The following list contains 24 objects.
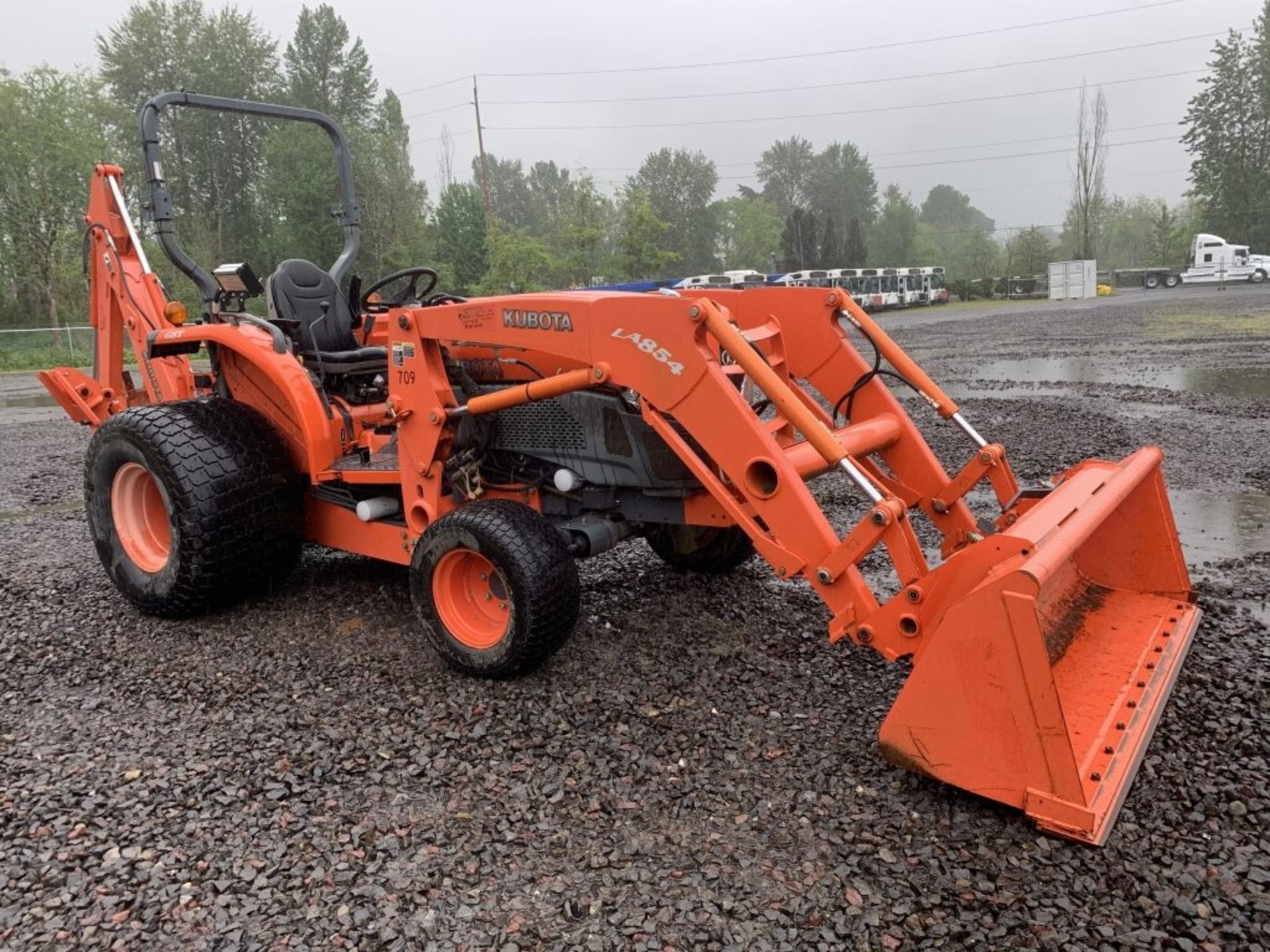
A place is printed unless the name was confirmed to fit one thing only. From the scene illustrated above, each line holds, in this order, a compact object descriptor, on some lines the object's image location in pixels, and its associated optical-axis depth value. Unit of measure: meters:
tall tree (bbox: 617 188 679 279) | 33.03
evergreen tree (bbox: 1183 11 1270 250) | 57.47
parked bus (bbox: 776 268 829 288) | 37.66
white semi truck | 46.06
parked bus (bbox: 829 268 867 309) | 39.69
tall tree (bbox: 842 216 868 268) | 59.88
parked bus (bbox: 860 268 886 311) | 41.00
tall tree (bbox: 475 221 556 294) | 31.45
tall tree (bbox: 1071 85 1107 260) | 57.69
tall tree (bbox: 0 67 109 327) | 30.64
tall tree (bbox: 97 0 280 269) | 44.75
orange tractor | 2.71
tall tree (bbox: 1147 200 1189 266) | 63.75
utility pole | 33.16
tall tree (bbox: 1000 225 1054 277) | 56.66
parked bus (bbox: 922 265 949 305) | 46.00
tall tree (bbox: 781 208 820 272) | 57.56
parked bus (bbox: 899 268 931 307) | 44.22
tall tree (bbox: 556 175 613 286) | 32.31
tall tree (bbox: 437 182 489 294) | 41.03
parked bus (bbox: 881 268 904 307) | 42.69
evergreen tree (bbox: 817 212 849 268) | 58.22
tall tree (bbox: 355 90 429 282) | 38.34
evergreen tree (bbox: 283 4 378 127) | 50.56
